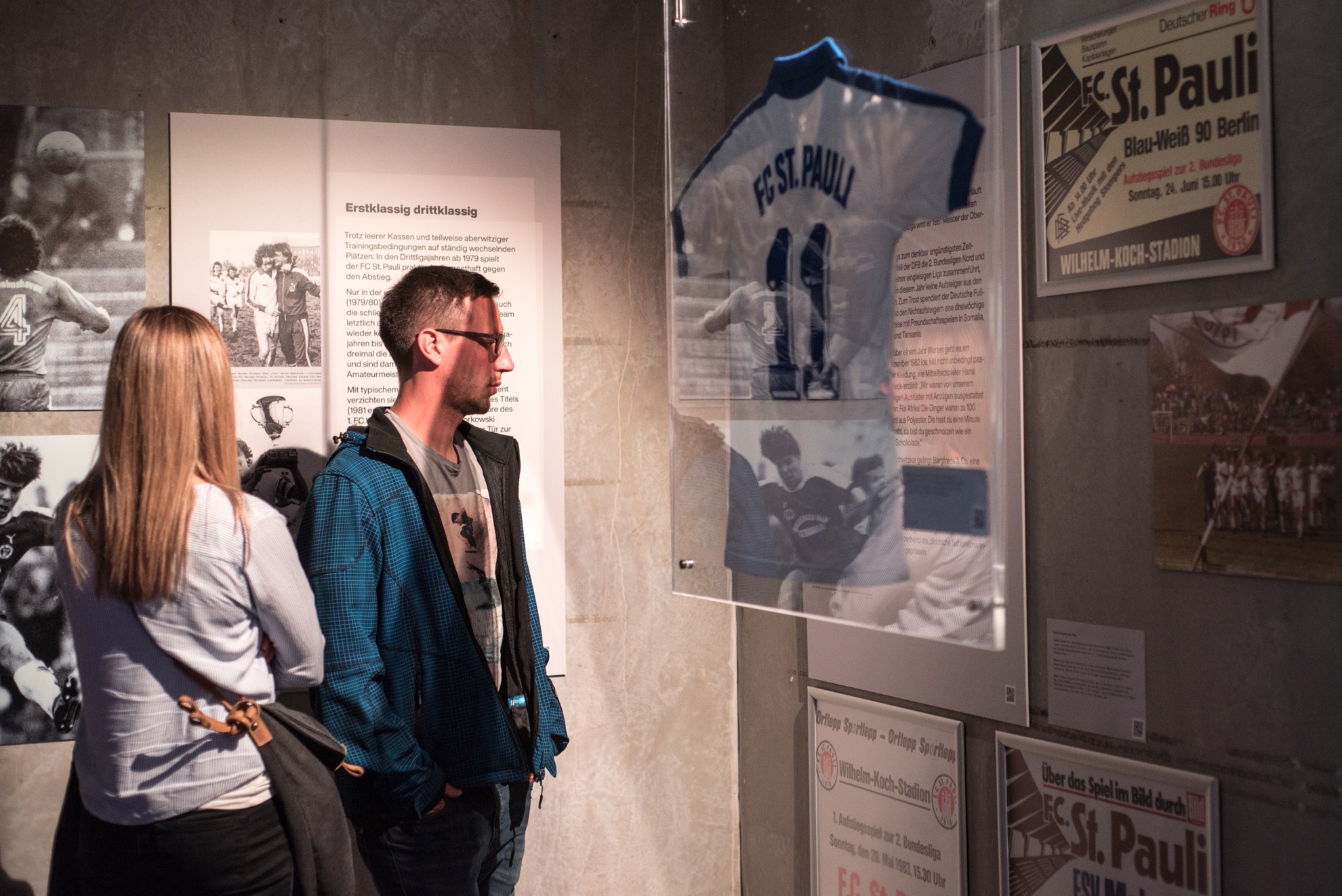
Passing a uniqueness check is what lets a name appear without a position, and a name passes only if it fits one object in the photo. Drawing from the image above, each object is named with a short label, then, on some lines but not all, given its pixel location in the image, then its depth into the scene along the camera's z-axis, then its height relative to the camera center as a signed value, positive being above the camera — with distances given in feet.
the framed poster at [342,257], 9.20 +1.85
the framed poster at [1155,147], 6.48 +2.00
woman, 5.40 -0.85
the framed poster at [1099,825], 6.84 -2.62
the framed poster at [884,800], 8.50 -2.99
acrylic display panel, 5.46 +0.72
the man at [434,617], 7.04 -1.13
